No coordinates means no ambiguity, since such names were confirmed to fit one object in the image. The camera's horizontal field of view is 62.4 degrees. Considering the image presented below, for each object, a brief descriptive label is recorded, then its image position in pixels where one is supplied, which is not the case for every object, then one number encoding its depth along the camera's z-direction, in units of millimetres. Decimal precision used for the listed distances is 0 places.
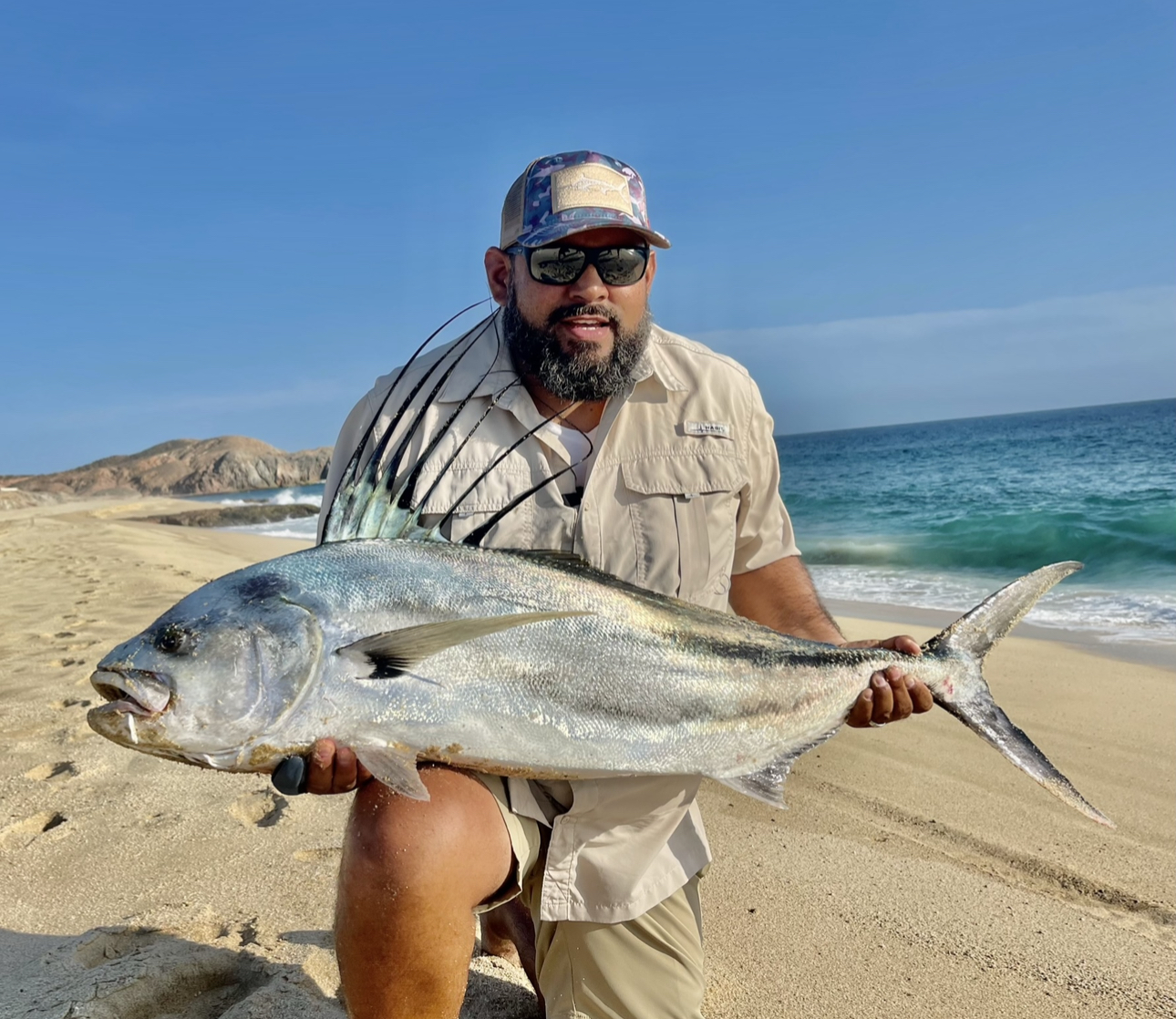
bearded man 774
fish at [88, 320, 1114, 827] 720
